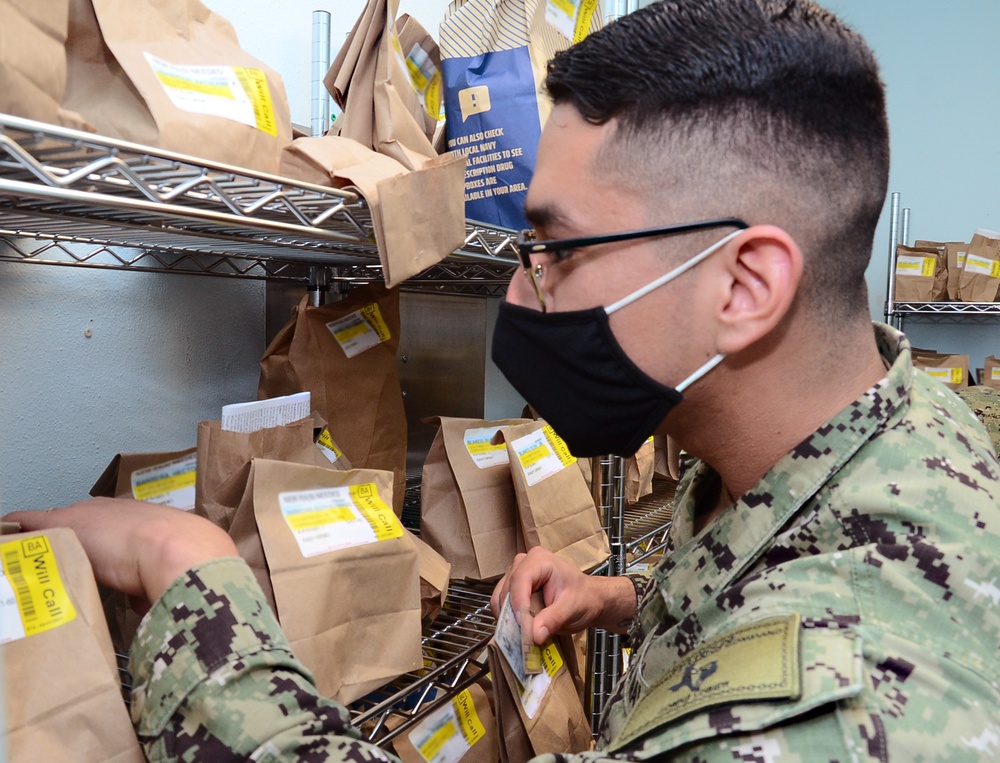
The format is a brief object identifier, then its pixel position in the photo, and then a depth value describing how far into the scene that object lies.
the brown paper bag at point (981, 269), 2.87
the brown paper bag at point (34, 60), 0.50
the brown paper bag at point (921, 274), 3.04
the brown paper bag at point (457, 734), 0.97
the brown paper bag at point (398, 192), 0.77
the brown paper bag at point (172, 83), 0.61
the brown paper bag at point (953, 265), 2.97
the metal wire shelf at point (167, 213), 0.54
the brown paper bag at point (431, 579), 1.02
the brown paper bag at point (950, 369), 2.87
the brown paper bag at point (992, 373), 2.88
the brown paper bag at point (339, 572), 0.79
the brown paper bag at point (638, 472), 1.74
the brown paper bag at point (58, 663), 0.54
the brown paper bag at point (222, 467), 0.82
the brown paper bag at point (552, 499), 1.21
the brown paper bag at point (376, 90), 0.96
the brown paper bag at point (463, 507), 1.17
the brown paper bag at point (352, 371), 1.08
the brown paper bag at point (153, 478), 0.87
